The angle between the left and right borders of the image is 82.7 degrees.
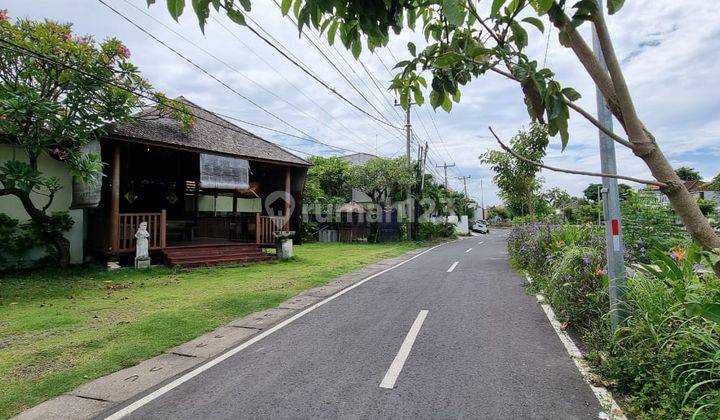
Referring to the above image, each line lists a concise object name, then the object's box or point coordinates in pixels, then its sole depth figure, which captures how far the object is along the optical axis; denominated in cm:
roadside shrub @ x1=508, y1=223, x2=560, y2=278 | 1081
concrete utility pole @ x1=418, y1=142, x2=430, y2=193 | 3139
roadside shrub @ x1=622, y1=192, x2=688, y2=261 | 704
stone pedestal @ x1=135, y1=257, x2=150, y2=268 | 1287
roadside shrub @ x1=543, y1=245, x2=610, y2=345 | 577
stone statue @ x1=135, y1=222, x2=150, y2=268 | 1283
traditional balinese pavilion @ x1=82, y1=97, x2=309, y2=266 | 1312
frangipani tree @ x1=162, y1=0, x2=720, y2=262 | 127
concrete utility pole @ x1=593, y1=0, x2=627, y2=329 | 491
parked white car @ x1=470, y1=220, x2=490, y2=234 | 5694
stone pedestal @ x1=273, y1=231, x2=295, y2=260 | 1628
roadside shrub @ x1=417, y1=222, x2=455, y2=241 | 3309
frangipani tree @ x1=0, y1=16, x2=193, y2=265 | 938
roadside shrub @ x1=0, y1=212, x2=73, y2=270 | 1130
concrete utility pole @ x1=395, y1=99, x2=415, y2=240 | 2884
